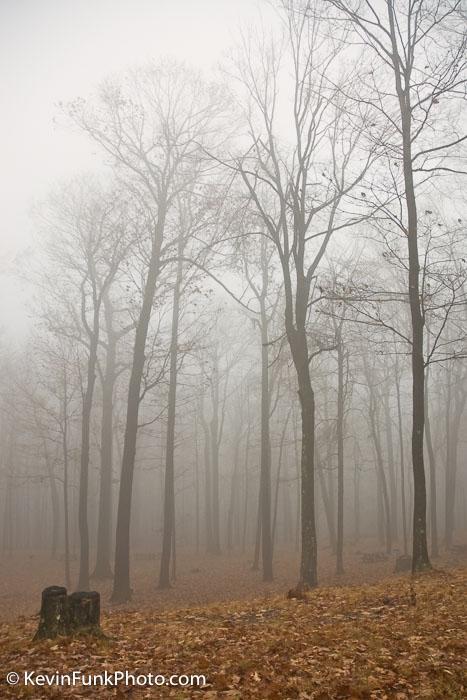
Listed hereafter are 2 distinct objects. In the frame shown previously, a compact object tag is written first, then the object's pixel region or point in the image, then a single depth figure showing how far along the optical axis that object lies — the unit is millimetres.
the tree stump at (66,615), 7105
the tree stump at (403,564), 16297
